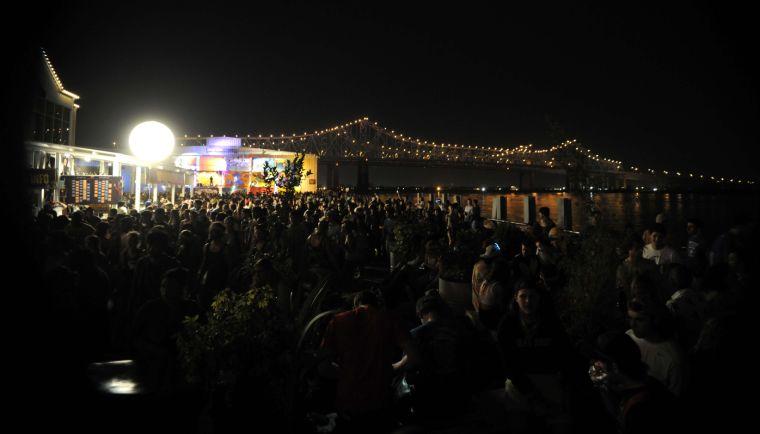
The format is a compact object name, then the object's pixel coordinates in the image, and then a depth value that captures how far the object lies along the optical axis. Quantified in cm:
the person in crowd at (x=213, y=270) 551
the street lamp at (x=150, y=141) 831
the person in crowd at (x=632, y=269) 543
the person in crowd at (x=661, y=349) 312
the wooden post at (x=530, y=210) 1705
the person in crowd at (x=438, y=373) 351
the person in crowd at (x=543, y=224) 727
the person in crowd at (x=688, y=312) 436
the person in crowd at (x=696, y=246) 589
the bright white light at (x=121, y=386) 296
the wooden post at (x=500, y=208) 1883
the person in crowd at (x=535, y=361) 333
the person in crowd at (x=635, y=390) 232
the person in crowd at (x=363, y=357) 299
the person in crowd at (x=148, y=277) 499
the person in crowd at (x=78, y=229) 710
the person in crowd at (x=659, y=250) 629
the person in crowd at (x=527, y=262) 586
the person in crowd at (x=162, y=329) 337
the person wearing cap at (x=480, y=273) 536
